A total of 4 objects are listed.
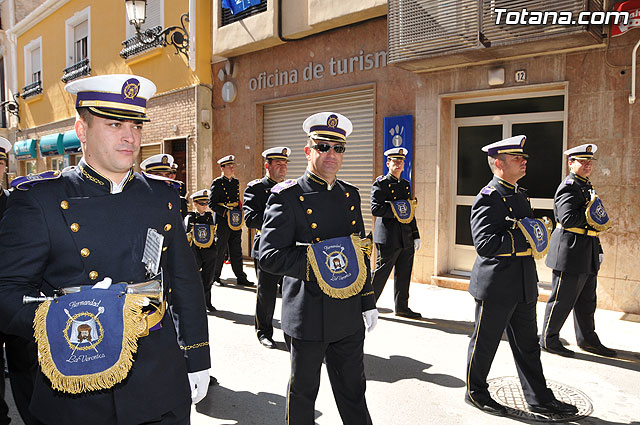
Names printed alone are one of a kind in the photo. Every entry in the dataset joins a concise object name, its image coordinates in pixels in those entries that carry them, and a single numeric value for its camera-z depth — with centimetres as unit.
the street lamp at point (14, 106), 2517
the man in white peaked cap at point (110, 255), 203
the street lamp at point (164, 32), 1133
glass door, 796
